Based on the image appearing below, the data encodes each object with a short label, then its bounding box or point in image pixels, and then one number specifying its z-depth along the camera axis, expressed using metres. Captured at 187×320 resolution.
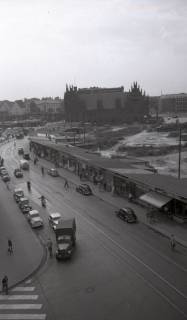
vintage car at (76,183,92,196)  48.64
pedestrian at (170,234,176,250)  28.59
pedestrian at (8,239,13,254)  29.59
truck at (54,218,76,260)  27.95
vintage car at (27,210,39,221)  37.80
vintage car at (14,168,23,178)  65.65
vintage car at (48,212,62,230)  35.97
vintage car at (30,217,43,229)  36.00
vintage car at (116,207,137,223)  35.91
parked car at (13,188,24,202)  47.06
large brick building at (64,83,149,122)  176.50
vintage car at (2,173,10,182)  62.47
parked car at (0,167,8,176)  67.06
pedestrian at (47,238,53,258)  28.70
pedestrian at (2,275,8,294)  23.06
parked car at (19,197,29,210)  43.18
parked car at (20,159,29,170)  73.39
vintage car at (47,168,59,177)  64.24
